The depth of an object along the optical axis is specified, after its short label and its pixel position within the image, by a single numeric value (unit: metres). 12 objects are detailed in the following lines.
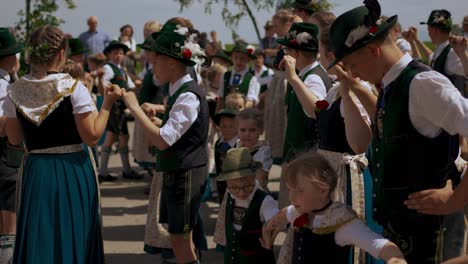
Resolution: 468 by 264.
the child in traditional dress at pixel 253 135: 5.14
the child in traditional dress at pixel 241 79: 8.31
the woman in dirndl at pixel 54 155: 4.07
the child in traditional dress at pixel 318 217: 2.91
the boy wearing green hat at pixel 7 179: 4.90
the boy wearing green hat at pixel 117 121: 9.20
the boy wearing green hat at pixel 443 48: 7.62
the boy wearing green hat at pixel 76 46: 6.11
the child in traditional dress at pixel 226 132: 6.43
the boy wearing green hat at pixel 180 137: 4.37
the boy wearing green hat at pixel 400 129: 2.68
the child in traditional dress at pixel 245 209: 4.07
